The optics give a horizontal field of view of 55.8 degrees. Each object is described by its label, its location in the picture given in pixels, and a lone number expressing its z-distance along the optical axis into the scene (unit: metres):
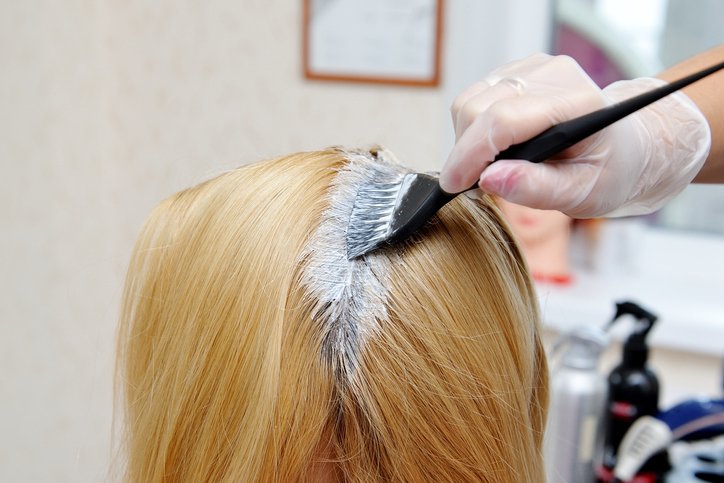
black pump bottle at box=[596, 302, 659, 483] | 1.10
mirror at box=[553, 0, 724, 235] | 1.71
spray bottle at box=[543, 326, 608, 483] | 1.08
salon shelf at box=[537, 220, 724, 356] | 1.51
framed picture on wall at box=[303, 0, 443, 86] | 1.65
